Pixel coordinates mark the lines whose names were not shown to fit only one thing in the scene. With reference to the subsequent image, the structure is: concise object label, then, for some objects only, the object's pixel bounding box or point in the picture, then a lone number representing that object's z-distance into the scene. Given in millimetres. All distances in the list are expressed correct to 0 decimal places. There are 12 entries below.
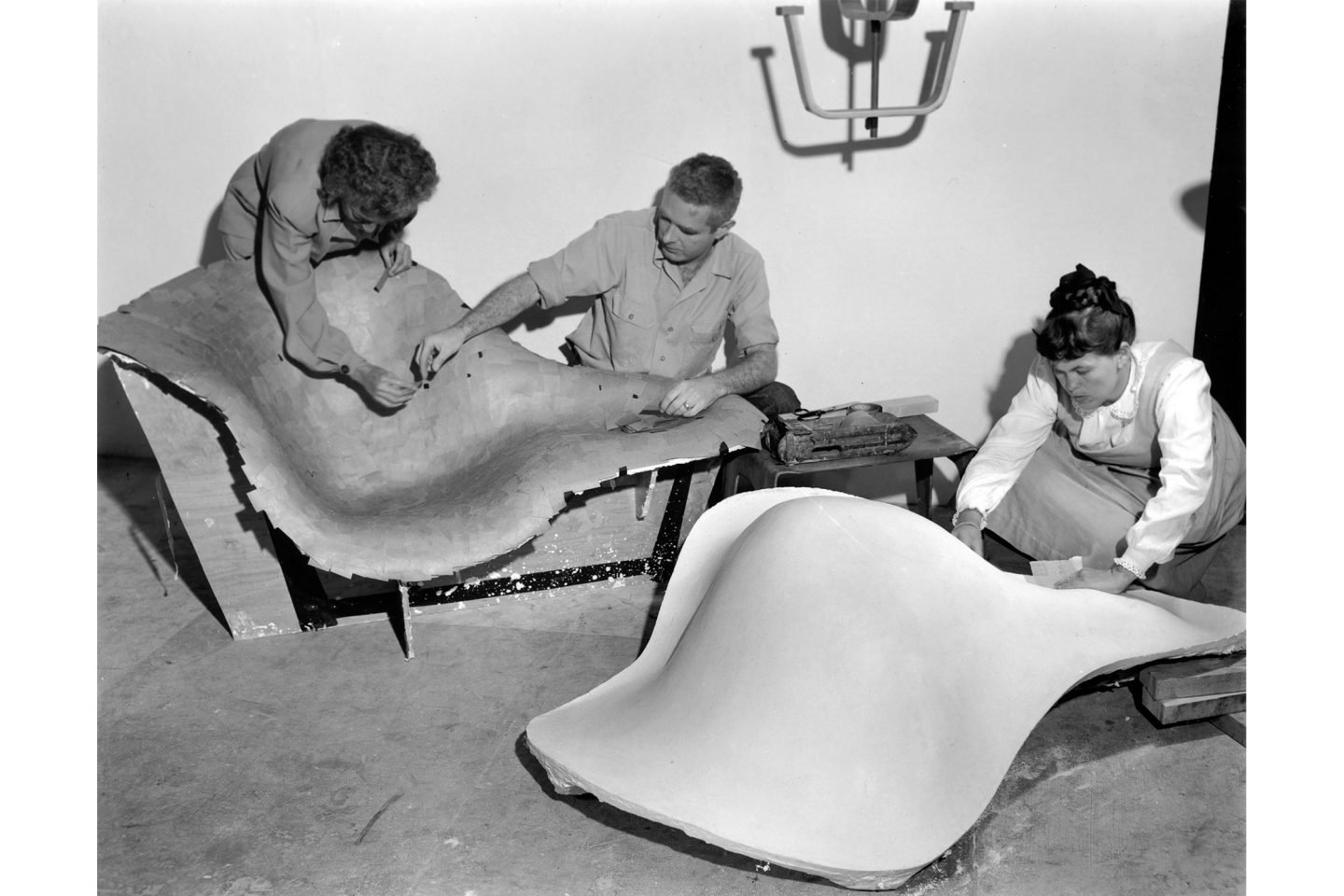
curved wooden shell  2938
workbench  3250
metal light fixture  3529
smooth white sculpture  2191
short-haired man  3529
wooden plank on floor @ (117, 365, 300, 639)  3014
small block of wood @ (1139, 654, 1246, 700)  2789
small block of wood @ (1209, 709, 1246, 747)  2803
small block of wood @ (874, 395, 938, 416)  3596
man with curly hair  3150
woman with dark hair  2785
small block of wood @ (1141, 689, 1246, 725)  2791
